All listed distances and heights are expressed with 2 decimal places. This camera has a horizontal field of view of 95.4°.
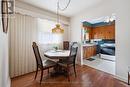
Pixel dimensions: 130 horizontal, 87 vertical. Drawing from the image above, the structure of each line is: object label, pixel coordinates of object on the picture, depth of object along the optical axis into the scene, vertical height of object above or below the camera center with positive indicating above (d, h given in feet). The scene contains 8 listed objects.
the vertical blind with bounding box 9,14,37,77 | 6.01 -0.07
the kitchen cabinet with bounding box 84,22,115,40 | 12.85 +2.83
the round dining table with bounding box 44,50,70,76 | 5.62 -1.40
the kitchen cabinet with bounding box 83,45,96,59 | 11.61 -1.88
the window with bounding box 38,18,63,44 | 7.80 +1.25
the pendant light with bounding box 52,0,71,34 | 6.04 +1.28
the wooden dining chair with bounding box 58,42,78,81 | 5.84 -1.87
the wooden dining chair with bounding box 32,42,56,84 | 5.30 -2.09
